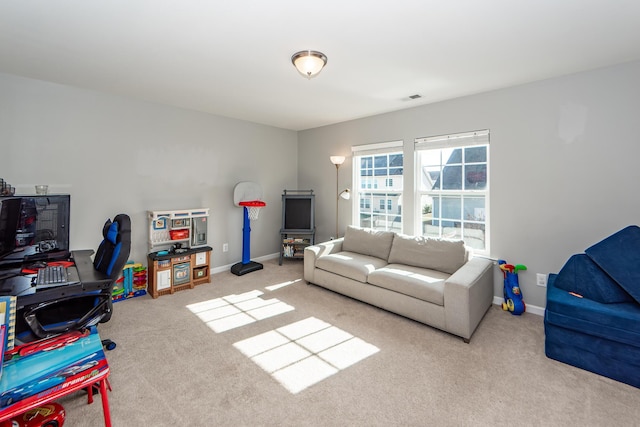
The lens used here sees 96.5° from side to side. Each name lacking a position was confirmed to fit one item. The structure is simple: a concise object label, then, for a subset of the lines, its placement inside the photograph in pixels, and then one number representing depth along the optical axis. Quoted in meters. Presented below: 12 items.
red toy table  1.26
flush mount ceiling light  2.27
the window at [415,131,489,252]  3.43
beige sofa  2.60
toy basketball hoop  4.52
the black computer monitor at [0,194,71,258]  2.61
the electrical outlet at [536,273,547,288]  2.99
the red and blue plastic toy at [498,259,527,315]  3.01
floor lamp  4.47
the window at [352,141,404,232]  4.23
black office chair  1.85
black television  4.97
